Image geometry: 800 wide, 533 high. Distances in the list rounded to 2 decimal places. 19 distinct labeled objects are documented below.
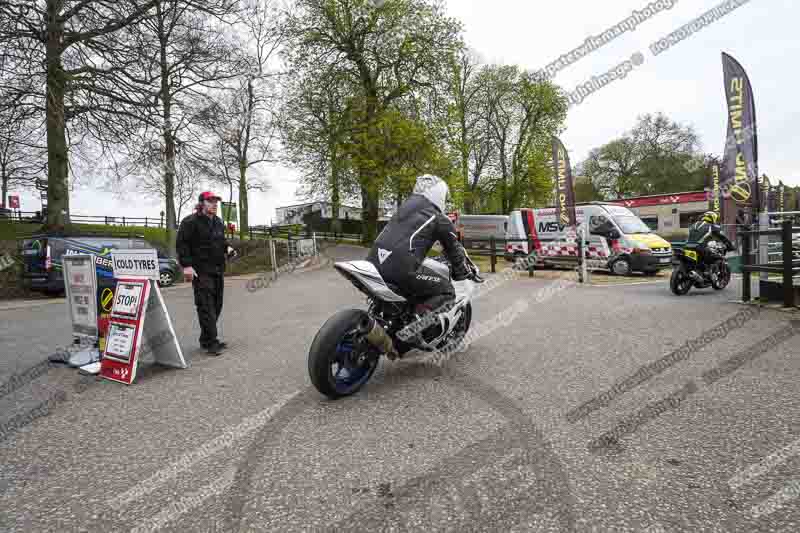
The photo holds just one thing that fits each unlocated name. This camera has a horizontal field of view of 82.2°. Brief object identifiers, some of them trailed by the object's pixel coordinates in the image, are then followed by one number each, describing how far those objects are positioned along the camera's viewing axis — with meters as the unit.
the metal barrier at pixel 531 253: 11.31
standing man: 5.05
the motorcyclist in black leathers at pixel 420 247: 3.64
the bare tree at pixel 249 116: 13.85
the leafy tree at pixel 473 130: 33.38
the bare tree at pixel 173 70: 11.40
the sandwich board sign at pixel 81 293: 4.81
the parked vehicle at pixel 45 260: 11.30
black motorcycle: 8.57
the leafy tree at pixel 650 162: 43.72
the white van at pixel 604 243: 12.91
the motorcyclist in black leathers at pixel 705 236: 8.61
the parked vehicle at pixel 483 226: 27.39
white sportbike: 3.26
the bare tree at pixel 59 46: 9.52
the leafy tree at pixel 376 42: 23.59
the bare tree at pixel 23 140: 11.13
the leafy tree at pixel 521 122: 33.72
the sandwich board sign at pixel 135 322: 4.23
